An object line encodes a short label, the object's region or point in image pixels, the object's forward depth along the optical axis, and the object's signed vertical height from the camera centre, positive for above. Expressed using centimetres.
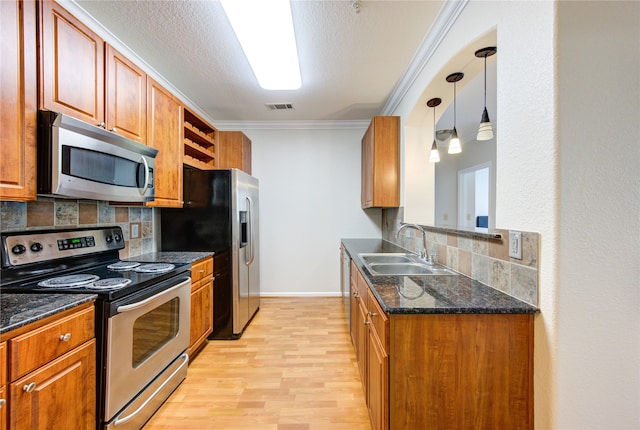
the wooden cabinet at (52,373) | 95 -66
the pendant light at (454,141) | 198 +64
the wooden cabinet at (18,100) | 114 +52
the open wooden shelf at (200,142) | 274 +89
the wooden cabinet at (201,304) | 219 -81
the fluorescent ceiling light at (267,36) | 151 +121
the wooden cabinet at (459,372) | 107 -65
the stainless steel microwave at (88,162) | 129 +30
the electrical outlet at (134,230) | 234 -15
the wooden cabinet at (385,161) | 285 +59
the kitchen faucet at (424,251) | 206 -30
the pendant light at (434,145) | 234 +64
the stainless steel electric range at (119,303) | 131 -51
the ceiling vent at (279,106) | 317 +134
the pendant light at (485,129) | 190 +63
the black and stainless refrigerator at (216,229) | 259 -16
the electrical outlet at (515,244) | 114 -13
